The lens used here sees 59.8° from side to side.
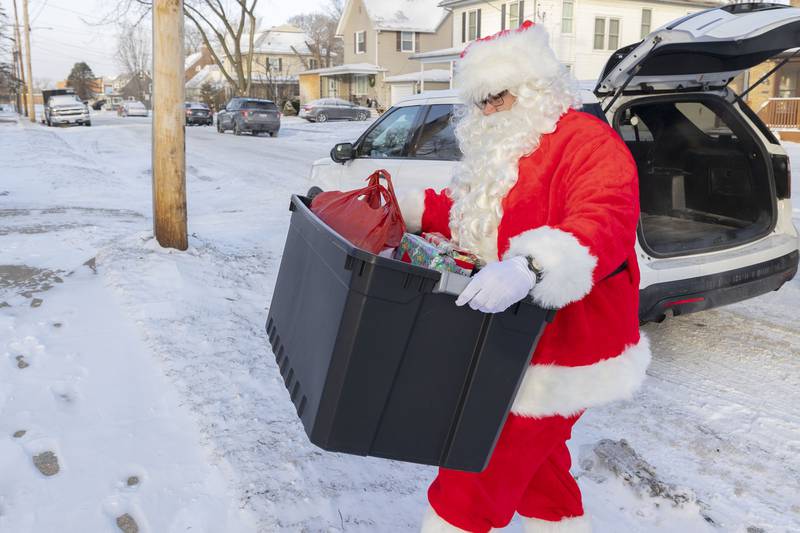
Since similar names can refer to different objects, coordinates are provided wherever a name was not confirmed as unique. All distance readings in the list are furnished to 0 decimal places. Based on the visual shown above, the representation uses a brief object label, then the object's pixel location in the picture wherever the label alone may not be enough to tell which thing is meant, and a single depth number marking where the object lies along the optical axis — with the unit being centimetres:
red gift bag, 197
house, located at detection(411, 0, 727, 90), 3366
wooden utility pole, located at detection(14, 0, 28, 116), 4836
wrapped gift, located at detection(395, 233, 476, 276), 192
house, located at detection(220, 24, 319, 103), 7069
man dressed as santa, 182
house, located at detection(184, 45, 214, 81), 9731
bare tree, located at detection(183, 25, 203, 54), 7231
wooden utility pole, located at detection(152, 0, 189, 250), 594
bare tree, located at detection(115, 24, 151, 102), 8388
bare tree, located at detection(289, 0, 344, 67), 6781
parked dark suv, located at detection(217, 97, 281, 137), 2658
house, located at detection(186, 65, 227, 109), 5870
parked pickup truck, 3456
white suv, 373
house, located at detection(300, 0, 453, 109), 4516
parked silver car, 3644
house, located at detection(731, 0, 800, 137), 2200
